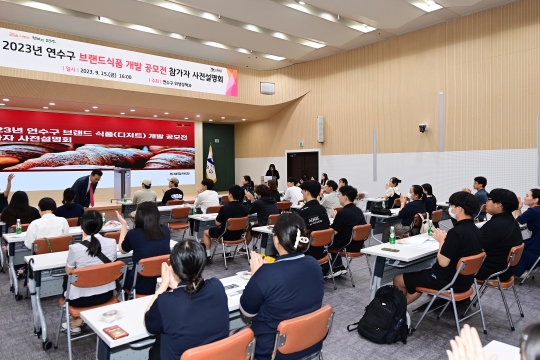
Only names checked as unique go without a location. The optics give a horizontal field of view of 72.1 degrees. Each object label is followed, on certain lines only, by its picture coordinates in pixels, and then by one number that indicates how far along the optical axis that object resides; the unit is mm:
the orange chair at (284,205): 7655
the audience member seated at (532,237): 4352
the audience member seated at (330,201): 6980
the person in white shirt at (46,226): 4090
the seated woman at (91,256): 2988
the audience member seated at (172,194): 8250
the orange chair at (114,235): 4200
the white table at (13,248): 4336
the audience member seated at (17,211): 5199
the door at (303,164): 13316
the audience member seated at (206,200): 7305
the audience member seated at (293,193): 8258
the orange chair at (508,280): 3527
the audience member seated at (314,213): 4591
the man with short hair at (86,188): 6738
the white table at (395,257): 3518
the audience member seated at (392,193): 8570
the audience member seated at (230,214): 5598
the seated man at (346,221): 4828
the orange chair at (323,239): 4312
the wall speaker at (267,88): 13445
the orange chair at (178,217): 6863
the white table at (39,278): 3188
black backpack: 3273
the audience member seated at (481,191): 7191
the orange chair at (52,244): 3951
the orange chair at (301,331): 1939
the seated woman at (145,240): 3295
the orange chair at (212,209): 7029
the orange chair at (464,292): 3091
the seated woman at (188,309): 1738
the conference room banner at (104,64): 8297
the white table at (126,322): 1921
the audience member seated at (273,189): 7922
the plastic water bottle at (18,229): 4672
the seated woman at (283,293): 2051
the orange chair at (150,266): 3109
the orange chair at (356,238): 4738
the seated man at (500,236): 3598
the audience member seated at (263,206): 6129
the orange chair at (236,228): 5520
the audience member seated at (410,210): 5812
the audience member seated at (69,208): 5234
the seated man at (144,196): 7672
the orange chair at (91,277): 2803
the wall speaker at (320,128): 12891
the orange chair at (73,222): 5230
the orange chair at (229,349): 1558
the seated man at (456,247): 3191
